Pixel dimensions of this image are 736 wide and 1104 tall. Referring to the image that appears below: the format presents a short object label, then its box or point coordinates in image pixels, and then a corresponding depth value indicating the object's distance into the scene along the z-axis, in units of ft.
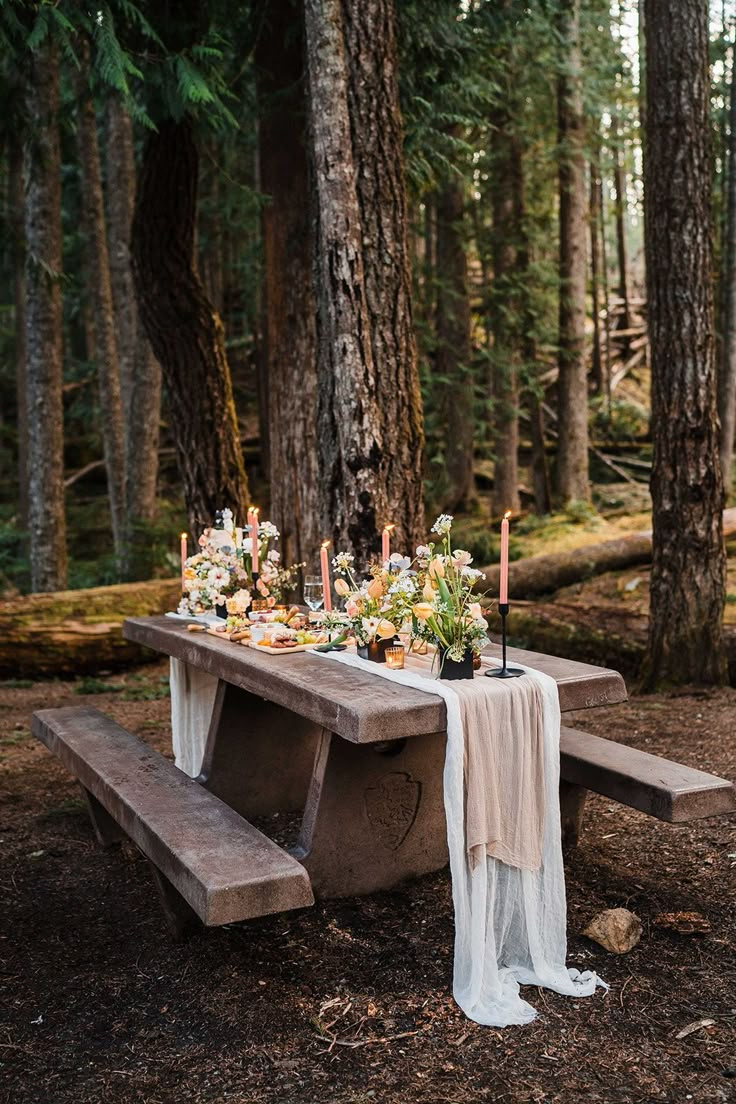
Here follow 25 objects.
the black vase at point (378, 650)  12.73
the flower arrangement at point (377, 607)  12.16
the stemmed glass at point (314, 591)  14.58
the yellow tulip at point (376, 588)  12.23
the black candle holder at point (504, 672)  11.46
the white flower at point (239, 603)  15.70
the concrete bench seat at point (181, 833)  9.40
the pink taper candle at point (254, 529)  15.85
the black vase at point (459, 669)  11.43
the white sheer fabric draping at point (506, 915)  10.44
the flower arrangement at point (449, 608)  11.27
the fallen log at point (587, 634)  25.79
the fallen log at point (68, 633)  29.04
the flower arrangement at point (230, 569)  16.71
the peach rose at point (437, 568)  11.50
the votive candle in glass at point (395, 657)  12.50
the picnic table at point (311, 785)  10.13
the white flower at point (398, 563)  12.30
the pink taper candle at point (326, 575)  13.85
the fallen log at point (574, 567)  34.14
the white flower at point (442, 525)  11.73
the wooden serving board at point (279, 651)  13.96
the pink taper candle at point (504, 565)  10.44
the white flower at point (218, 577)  16.79
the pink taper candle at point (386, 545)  12.44
